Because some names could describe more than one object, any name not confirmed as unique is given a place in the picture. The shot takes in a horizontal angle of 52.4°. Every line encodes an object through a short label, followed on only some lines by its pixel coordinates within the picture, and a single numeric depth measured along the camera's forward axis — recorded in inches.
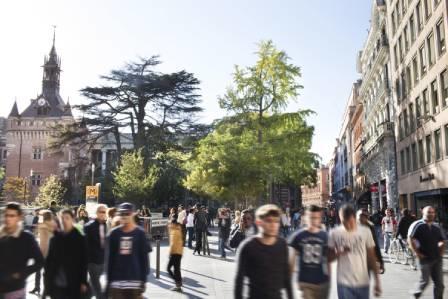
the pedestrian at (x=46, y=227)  302.8
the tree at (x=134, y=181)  1334.3
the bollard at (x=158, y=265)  453.4
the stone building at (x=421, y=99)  992.9
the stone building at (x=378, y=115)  1450.5
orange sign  949.1
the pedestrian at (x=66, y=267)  214.7
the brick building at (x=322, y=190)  5270.7
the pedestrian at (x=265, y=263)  166.9
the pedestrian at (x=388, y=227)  641.6
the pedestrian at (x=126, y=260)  204.1
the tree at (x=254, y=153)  991.0
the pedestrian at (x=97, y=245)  283.7
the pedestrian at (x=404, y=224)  501.6
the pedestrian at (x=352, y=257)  210.8
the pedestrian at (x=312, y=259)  203.3
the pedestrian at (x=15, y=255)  183.2
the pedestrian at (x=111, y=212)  386.7
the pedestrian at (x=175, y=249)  389.6
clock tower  3257.9
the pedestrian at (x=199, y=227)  681.0
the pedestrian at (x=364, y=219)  302.2
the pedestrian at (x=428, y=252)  296.8
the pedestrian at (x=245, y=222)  519.5
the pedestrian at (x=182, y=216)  721.1
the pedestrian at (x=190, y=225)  769.0
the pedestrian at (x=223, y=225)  645.9
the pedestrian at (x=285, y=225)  876.6
